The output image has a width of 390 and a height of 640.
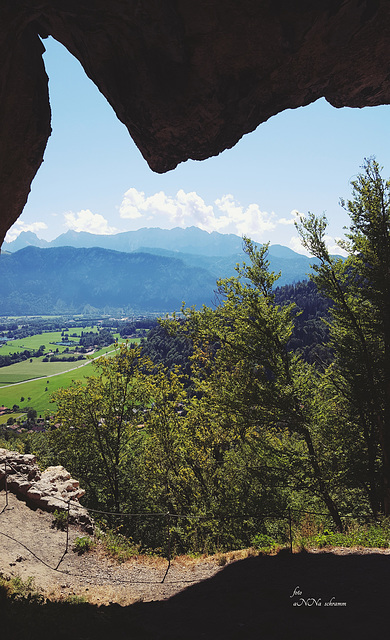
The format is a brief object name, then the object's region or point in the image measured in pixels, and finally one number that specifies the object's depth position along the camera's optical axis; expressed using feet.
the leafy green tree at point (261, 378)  46.68
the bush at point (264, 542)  35.45
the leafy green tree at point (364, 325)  46.47
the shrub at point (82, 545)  40.88
